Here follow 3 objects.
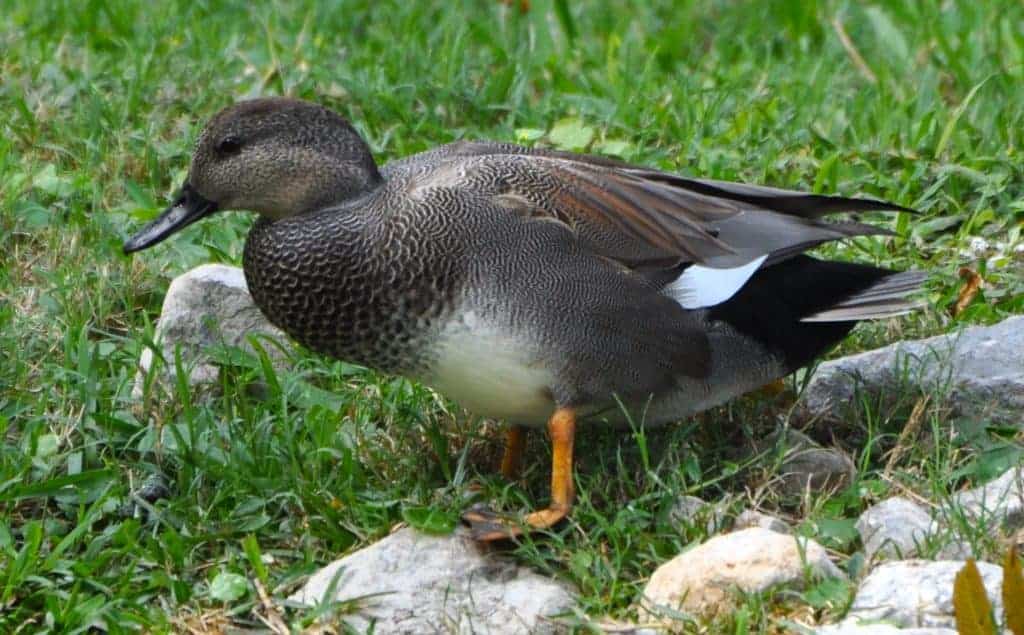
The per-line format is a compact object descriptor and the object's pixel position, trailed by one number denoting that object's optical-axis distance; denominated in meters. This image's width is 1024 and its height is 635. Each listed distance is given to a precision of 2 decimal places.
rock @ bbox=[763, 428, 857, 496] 7.34
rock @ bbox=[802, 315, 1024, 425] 7.82
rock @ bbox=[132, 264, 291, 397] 8.25
